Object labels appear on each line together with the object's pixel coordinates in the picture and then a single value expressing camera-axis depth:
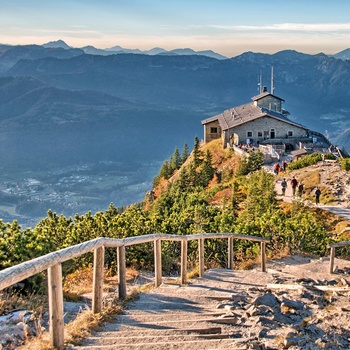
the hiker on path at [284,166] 41.59
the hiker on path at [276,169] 39.92
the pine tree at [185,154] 75.32
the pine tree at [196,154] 56.94
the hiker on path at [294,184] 30.76
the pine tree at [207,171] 49.38
